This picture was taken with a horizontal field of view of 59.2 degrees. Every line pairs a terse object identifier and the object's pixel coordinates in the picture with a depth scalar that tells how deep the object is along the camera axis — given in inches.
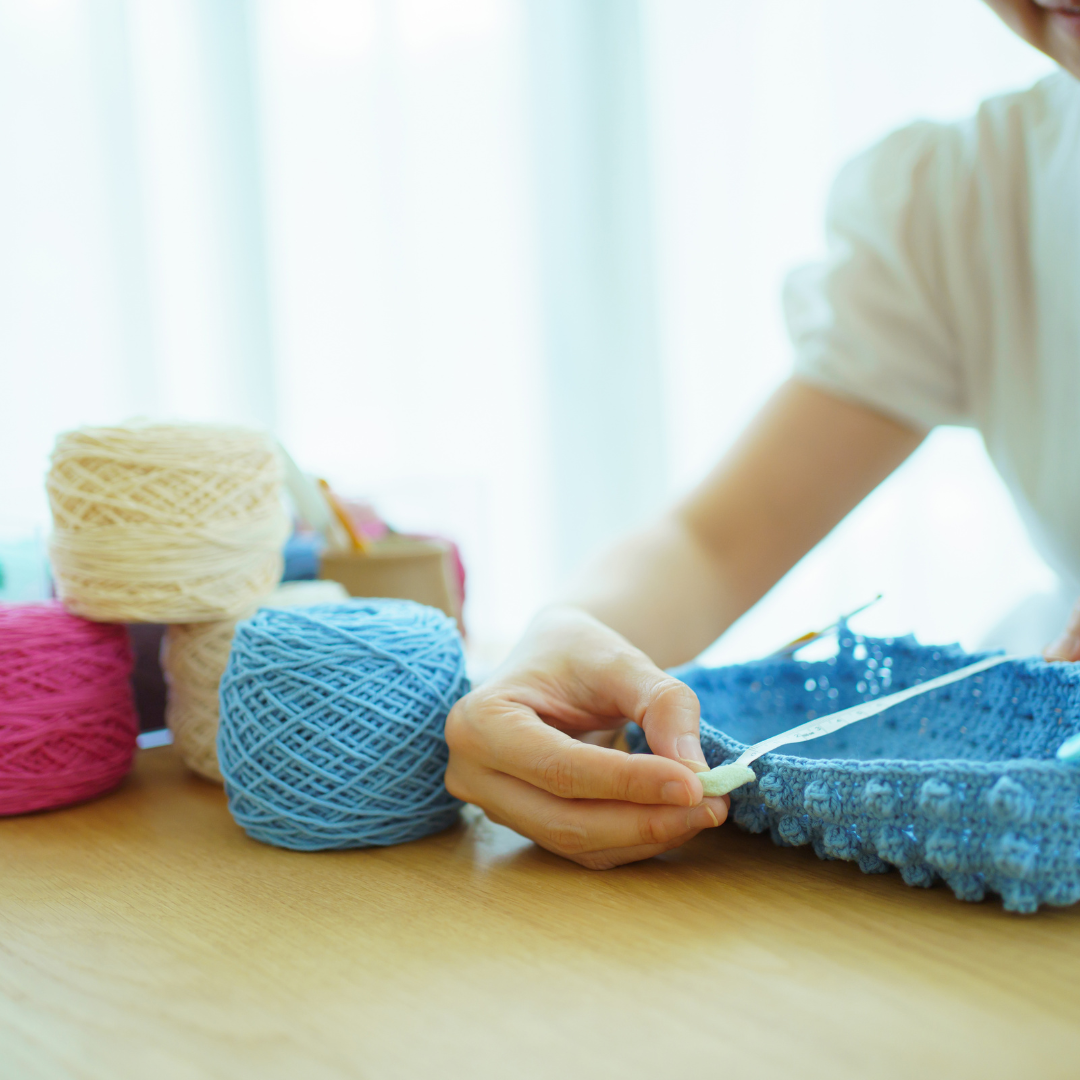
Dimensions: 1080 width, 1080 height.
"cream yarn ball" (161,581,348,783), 23.3
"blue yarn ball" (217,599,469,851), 18.3
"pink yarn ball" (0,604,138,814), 21.3
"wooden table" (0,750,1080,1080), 11.9
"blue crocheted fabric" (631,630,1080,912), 13.8
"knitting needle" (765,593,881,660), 21.2
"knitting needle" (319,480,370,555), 29.0
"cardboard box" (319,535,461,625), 30.4
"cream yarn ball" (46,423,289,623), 21.6
